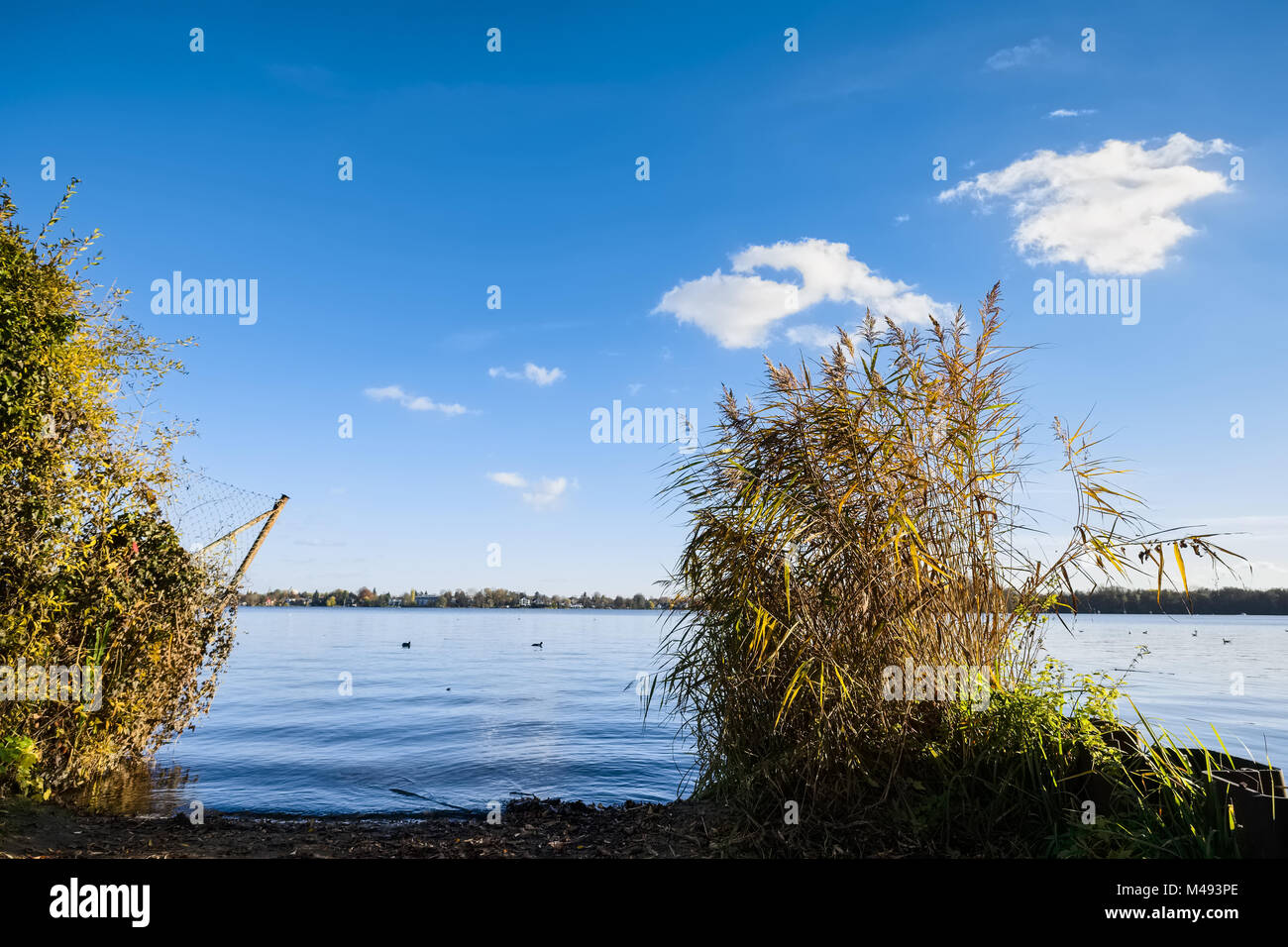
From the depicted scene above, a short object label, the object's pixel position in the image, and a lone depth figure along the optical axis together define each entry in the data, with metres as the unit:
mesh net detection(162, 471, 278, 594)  9.70
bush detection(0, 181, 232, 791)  7.38
